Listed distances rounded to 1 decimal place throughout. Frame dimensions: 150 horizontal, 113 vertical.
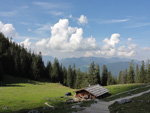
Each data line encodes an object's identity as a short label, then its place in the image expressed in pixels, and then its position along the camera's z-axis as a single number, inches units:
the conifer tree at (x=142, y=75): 3745.1
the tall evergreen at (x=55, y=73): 4427.4
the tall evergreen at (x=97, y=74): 3440.5
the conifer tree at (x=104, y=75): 3943.2
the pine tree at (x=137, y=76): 3915.8
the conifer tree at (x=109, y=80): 4197.8
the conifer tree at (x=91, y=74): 3302.2
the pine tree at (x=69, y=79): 4365.2
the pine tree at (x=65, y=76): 4587.6
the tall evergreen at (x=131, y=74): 3735.2
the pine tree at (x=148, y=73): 3571.1
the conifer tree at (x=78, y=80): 4000.5
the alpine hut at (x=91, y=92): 1742.1
